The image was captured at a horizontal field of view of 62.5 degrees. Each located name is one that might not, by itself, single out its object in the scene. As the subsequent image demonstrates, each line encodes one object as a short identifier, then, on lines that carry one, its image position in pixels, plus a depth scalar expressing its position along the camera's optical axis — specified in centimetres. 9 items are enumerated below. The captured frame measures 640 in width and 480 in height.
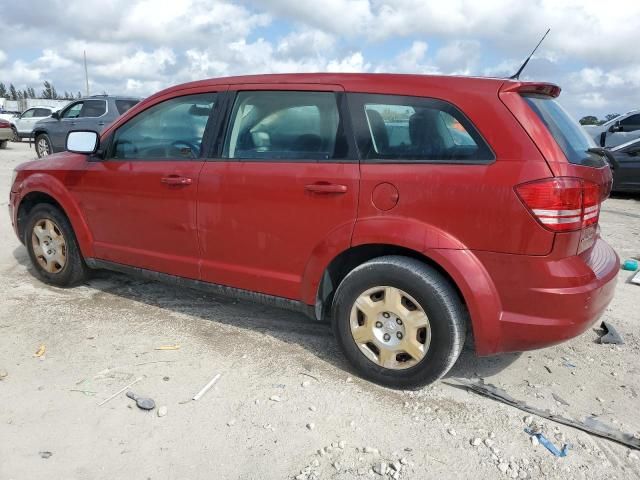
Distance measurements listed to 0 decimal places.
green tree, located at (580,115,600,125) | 2887
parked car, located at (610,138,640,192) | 995
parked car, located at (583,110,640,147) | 1147
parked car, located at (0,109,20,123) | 2819
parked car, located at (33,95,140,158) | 1292
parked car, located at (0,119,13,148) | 1819
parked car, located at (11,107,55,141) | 2259
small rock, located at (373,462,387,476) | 236
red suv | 260
